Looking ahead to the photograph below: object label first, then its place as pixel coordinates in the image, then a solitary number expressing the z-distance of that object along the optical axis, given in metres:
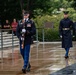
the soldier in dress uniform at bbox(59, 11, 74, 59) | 13.91
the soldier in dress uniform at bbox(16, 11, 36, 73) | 10.28
